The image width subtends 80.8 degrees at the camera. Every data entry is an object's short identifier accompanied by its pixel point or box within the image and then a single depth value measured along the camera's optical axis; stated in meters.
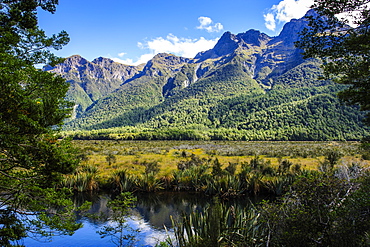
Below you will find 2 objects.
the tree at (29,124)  4.73
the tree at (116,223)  6.65
